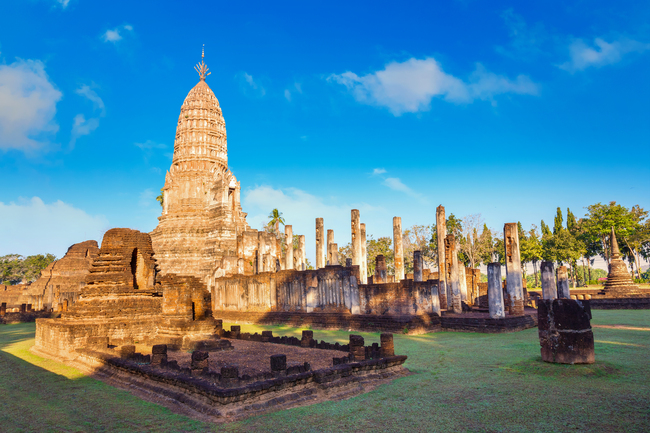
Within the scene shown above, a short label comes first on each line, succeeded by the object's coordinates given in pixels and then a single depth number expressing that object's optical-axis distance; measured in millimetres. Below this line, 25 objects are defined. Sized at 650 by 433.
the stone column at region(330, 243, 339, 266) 24306
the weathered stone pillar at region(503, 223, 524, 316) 15367
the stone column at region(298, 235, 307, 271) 27412
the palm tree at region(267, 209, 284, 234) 50094
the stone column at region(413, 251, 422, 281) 19125
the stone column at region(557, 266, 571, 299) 19750
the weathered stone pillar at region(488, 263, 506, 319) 14672
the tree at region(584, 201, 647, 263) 41938
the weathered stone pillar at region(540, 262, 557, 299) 16547
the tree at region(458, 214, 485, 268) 43525
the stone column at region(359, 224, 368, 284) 23266
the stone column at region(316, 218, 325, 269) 24766
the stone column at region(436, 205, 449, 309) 19734
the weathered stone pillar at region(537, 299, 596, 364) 7312
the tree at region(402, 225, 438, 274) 49000
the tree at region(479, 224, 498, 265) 48625
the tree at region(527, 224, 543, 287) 47969
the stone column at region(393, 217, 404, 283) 21844
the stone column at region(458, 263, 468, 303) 22358
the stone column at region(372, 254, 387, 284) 20844
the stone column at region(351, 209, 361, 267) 22938
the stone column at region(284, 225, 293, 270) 26492
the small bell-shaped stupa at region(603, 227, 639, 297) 25455
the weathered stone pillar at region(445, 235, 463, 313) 18125
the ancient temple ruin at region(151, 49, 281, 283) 31703
